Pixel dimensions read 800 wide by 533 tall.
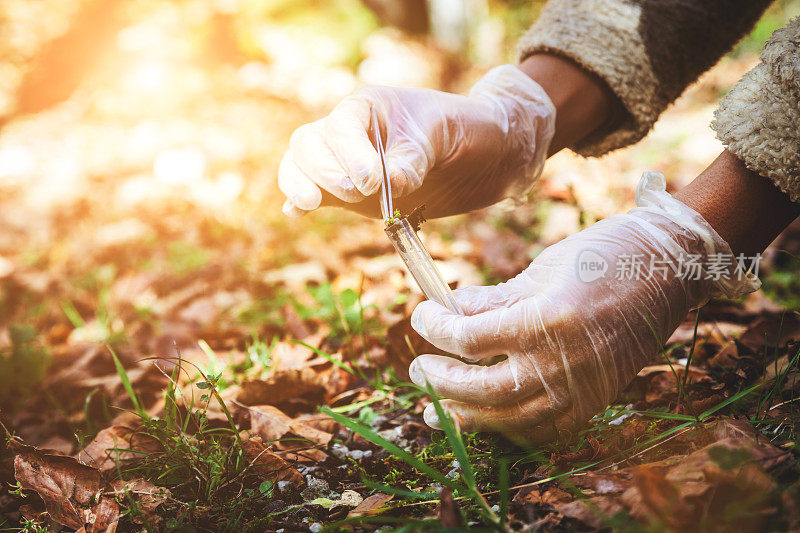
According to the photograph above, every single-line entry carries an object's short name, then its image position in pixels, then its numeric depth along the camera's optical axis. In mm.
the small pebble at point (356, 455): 578
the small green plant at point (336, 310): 687
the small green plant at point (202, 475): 531
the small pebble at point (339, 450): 580
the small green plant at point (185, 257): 918
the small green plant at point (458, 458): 504
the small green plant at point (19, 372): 670
